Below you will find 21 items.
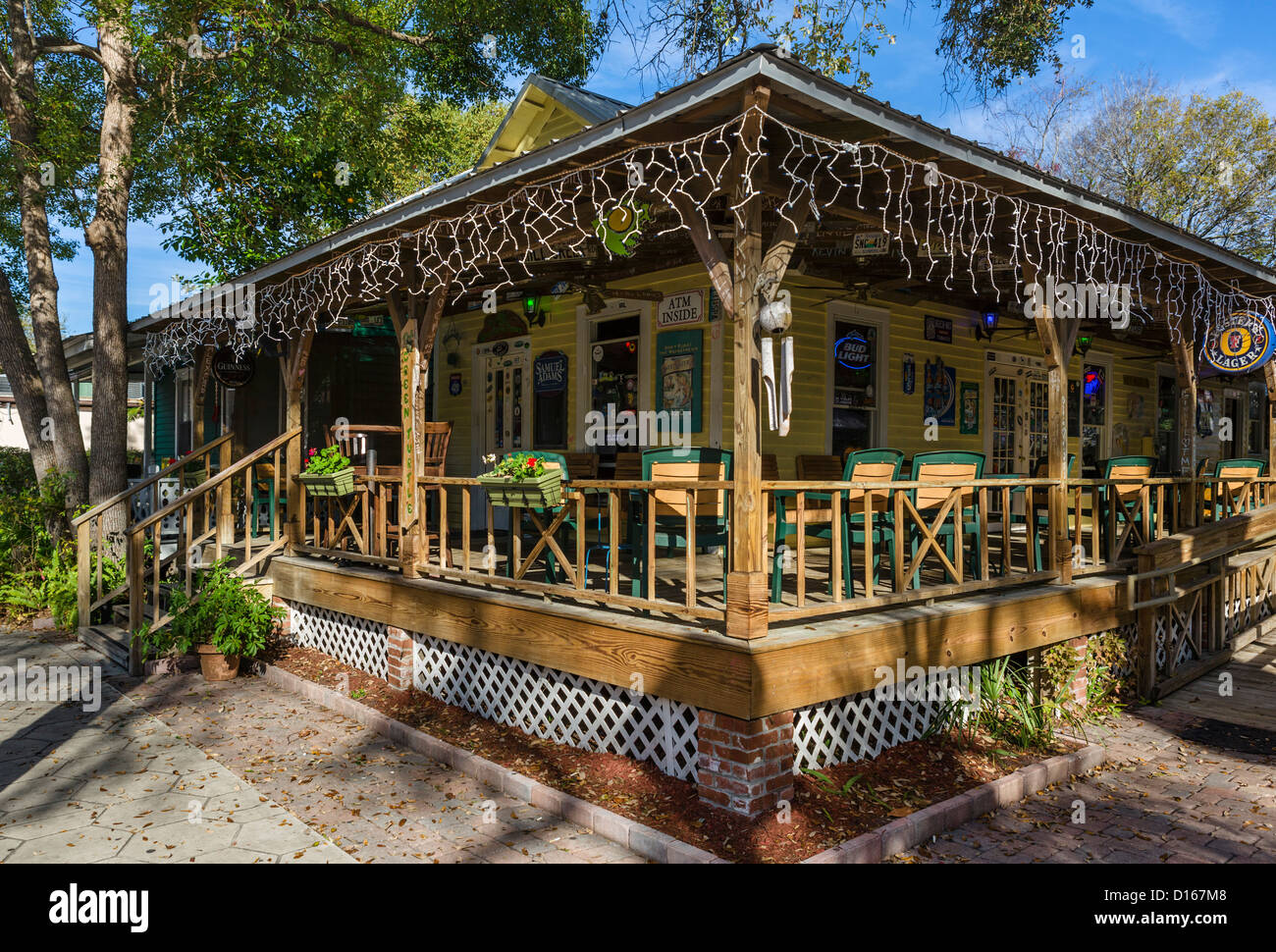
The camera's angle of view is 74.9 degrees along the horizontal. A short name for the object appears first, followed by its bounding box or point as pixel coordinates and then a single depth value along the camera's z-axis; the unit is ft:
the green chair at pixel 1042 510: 24.98
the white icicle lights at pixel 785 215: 13.88
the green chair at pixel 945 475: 18.76
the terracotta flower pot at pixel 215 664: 22.38
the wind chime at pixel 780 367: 12.62
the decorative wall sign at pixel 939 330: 32.32
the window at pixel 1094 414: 39.93
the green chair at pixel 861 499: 17.63
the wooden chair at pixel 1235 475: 26.40
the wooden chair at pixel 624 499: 24.68
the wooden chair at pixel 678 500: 16.85
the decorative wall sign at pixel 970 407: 34.01
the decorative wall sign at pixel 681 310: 25.89
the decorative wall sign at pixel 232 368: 35.27
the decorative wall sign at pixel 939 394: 32.50
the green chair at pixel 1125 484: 21.89
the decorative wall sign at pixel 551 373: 31.30
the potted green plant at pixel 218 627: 22.20
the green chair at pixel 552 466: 18.25
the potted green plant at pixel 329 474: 22.66
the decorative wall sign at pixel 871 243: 20.43
